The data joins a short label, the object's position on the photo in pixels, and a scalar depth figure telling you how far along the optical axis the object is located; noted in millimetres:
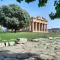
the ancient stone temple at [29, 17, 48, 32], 70162
